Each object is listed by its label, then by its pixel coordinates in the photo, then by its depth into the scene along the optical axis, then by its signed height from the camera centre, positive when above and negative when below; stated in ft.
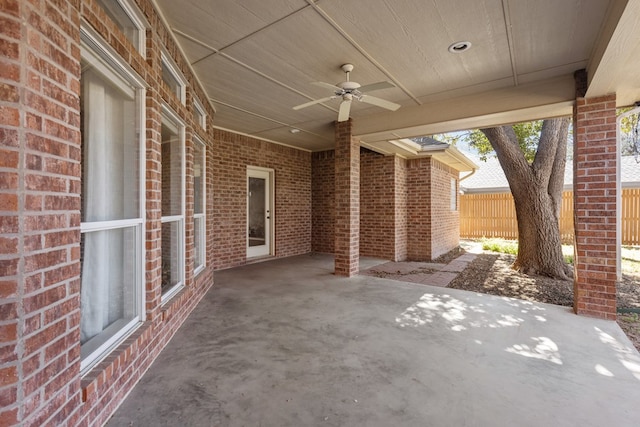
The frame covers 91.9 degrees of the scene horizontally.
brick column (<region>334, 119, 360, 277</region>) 18.01 +0.73
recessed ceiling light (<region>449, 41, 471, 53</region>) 10.06 +5.46
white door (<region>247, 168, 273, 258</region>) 23.43 +0.09
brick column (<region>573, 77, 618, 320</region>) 11.18 +0.22
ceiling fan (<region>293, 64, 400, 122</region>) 10.43 +4.28
